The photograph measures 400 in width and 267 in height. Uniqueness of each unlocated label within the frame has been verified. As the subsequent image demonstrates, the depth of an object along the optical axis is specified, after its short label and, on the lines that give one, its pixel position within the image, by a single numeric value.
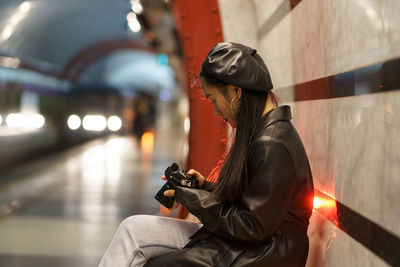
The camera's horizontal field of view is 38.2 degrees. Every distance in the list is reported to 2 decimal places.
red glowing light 2.68
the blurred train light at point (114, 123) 33.47
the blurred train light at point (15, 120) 16.77
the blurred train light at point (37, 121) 20.58
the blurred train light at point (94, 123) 30.70
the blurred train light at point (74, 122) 28.13
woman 2.24
